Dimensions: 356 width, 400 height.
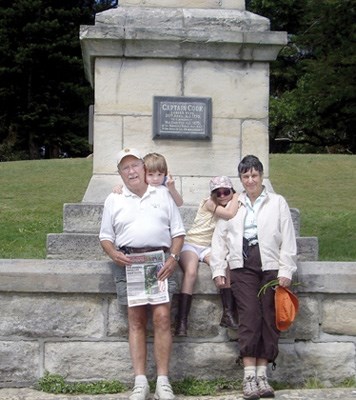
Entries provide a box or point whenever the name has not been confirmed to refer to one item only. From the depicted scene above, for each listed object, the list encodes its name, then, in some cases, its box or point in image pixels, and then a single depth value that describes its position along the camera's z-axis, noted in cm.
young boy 543
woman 501
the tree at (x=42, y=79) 3130
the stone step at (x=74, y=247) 609
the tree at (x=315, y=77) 2895
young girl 522
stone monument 676
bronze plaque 677
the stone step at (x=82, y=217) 631
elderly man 500
